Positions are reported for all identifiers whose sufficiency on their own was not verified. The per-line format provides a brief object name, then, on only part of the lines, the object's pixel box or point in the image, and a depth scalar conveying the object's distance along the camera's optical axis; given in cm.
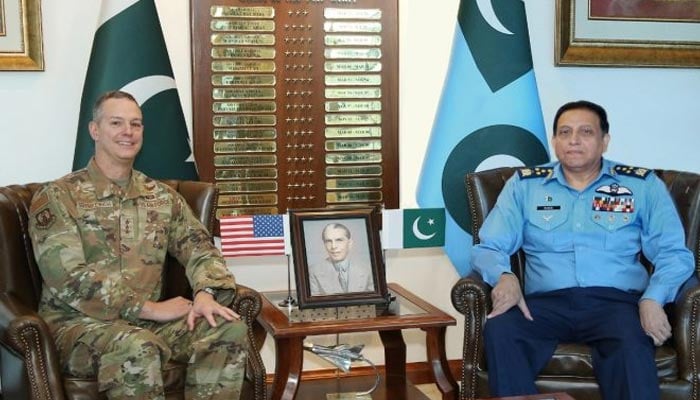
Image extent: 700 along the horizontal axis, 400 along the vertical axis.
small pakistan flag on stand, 295
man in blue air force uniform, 243
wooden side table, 248
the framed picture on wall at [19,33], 297
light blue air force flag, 317
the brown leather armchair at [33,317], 214
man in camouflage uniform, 222
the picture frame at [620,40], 345
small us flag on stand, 284
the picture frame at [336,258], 266
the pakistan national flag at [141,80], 287
